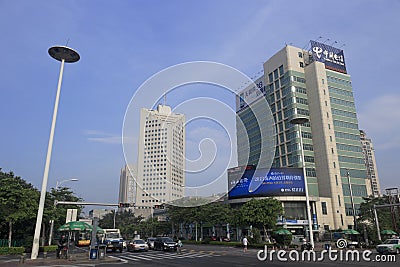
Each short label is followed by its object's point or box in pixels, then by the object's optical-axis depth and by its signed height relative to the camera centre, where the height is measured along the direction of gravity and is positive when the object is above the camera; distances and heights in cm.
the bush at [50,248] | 2959 -184
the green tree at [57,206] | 3347 +298
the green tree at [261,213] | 4119 +182
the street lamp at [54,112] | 1917 +751
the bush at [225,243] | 3978 -207
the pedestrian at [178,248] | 2916 -179
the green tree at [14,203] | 2614 +209
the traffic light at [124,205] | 3717 +268
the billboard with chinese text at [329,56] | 7681 +4074
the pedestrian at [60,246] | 2213 -121
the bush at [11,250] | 2550 -172
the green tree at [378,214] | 4700 +182
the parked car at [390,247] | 2377 -145
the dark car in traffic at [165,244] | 3095 -153
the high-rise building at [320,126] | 6656 +2258
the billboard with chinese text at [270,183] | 5675 +773
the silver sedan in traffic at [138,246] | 3048 -167
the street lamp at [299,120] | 2869 +938
